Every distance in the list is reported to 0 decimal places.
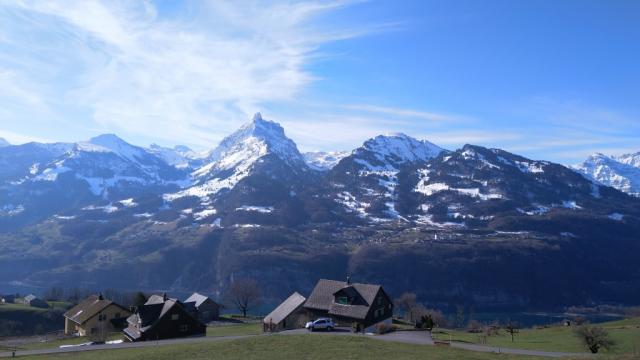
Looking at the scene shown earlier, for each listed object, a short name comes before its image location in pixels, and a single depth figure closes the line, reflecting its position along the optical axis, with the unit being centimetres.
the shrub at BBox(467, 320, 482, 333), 11219
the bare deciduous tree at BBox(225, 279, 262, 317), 13850
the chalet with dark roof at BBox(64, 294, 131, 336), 10588
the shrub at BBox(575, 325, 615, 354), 5400
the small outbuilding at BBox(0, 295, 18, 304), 16288
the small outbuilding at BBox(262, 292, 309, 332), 8538
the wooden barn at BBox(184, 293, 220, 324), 11537
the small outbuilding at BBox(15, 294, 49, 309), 15750
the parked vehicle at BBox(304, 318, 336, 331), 7331
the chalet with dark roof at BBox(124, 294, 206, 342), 8062
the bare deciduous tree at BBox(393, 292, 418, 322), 13555
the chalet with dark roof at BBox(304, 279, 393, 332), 8450
